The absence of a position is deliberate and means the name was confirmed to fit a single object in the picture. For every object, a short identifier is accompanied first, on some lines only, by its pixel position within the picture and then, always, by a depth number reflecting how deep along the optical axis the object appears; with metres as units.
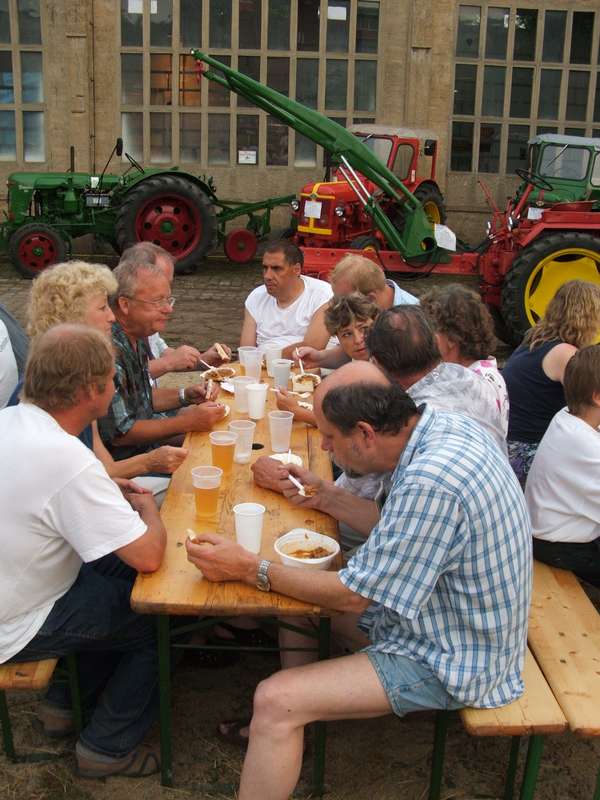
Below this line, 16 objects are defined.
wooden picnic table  2.23
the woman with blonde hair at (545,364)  3.75
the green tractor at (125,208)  11.39
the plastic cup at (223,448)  3.00
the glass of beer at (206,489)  2.60
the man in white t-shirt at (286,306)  5.02
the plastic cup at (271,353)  4.50
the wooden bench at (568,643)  2.23
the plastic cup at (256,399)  3.71
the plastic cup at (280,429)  3.27
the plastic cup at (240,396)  3.82
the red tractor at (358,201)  10.87
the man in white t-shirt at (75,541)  2.21
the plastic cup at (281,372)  4.20
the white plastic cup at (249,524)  2.43
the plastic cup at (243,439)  3.20
